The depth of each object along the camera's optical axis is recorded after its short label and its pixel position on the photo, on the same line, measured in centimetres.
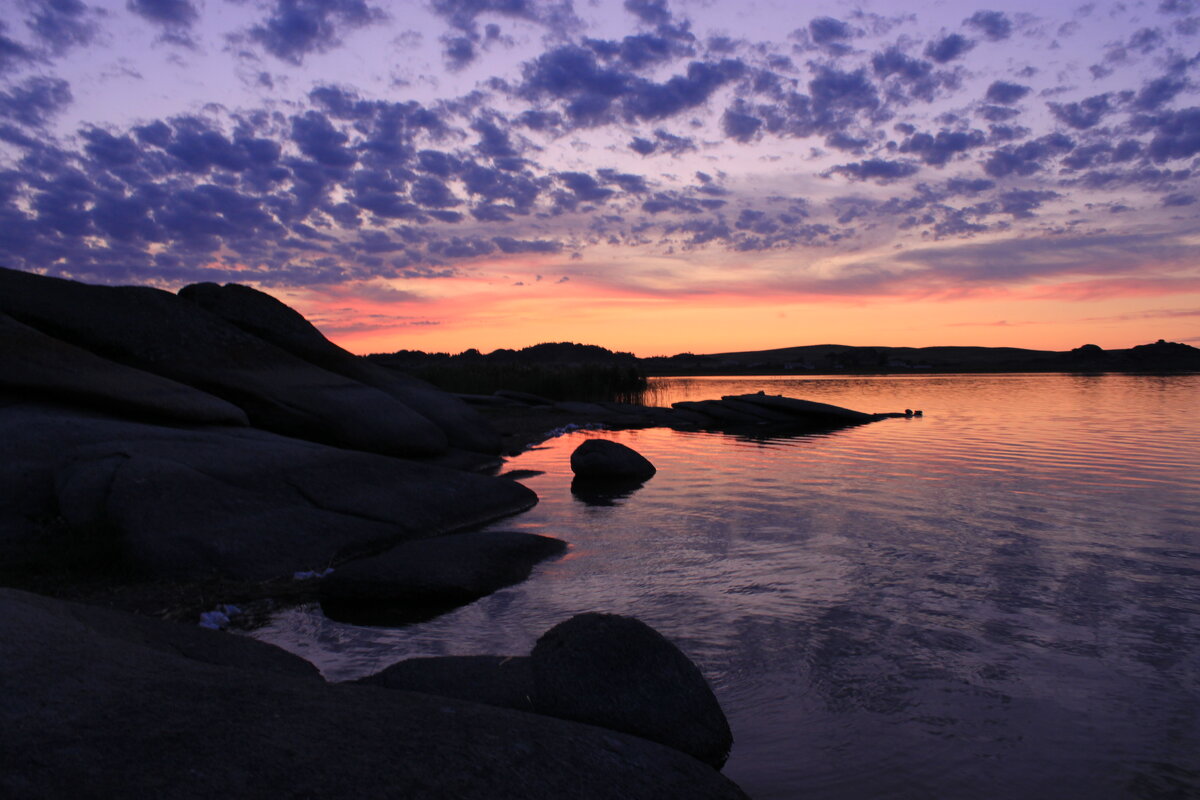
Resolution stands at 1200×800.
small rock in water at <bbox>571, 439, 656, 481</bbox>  1486
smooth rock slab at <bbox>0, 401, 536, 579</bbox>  753
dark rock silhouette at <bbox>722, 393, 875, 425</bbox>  2844
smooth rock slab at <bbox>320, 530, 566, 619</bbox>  701
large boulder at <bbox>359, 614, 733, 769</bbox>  426
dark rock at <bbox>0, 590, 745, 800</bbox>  279
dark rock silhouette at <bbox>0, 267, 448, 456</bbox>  1234
